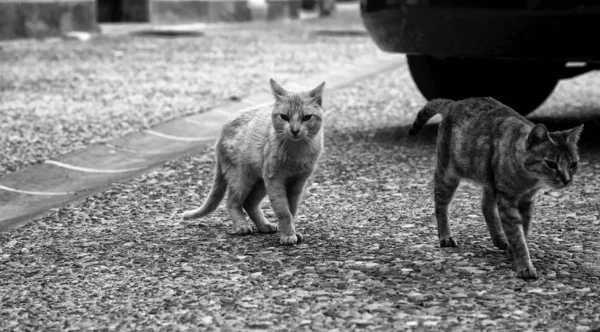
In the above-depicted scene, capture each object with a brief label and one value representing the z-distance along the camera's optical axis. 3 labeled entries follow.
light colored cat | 4.55
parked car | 6.07
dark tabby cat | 3.92
